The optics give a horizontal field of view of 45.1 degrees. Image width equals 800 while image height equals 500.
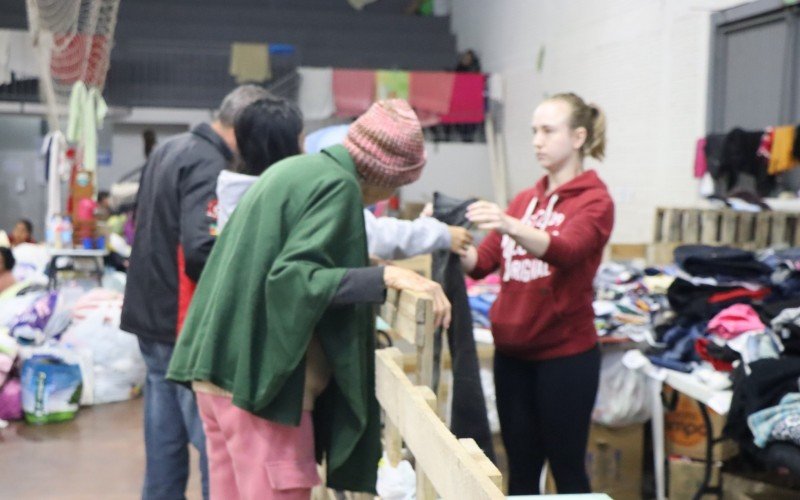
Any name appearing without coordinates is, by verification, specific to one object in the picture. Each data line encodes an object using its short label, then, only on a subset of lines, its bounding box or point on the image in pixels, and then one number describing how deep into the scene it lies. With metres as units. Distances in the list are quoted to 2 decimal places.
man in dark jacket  2.54
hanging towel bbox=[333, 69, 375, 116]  11.35
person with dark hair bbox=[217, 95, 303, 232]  2.17
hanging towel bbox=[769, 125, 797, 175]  5.98
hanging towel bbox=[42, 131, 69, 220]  7.02
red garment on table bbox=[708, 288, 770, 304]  3.21
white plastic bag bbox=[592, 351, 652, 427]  3.65
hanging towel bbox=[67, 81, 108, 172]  7.62
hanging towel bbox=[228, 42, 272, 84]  12.32
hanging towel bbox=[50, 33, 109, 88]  8.10
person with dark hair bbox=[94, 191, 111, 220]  8.94
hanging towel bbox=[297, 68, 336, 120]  11.46
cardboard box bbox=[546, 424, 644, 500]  3.74
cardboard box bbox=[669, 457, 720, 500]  3.60
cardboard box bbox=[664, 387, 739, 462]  3.69
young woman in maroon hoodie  2.51
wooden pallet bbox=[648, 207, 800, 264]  5.46
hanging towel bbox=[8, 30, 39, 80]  9.15
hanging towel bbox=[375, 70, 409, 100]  11.39
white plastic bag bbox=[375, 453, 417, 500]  2.19
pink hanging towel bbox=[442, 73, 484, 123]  11.59
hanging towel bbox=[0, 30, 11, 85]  7.95
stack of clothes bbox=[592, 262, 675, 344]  3.64
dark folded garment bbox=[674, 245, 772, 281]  3.36
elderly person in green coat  1.66
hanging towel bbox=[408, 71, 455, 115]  11.47
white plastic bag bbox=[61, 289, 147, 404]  5.66
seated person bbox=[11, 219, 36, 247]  9.14
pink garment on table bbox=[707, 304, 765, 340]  2.98
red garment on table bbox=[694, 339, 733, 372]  2.95
